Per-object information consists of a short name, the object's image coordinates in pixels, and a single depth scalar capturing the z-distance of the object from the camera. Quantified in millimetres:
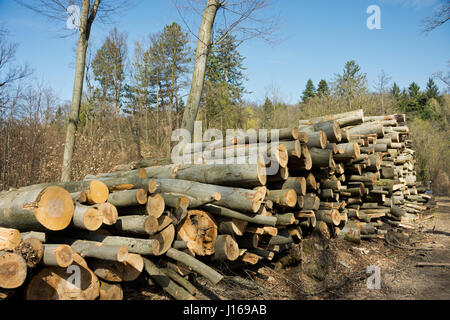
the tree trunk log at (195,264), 3186
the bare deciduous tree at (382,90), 23203
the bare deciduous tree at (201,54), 8766
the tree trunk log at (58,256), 2779
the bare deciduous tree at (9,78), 12723
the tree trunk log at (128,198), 3303
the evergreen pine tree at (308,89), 51812
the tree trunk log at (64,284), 2930
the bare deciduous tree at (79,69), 8477
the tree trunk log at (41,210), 2926
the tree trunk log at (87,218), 3035
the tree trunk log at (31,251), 2758
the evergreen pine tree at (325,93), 23434
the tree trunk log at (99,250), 2965
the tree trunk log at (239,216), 4020
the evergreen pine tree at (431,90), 41406
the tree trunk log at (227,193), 3889
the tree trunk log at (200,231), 3859
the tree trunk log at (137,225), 3293
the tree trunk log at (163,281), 3387
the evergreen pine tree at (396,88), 38059
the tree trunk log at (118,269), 3203
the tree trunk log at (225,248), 3851
